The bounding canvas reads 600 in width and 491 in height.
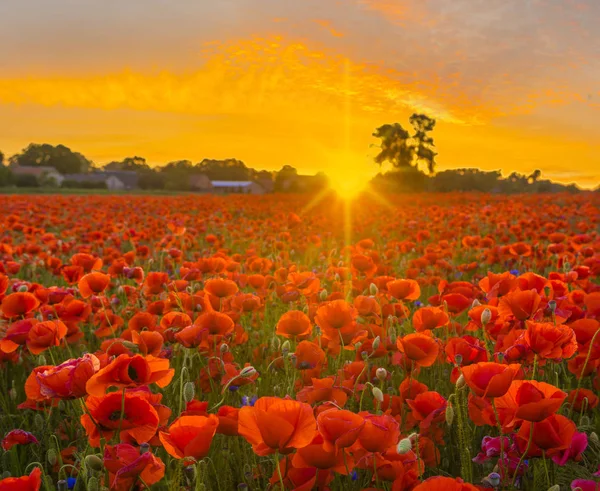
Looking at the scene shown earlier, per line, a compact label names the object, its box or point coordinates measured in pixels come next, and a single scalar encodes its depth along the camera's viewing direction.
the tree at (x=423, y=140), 55.22
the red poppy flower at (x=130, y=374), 1.43
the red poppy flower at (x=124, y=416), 1.48
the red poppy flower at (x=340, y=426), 1.25
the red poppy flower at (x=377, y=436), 1.35
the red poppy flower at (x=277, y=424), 1.24
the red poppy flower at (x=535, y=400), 1.30
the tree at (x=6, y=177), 52.26
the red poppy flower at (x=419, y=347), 1.98
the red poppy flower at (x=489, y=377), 1.38
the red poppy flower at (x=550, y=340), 1.72
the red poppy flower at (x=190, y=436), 1.31
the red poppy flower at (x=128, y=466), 1.34
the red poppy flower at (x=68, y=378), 1.51
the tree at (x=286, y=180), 39.82
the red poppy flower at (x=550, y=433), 1.41
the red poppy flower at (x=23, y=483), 1.23
